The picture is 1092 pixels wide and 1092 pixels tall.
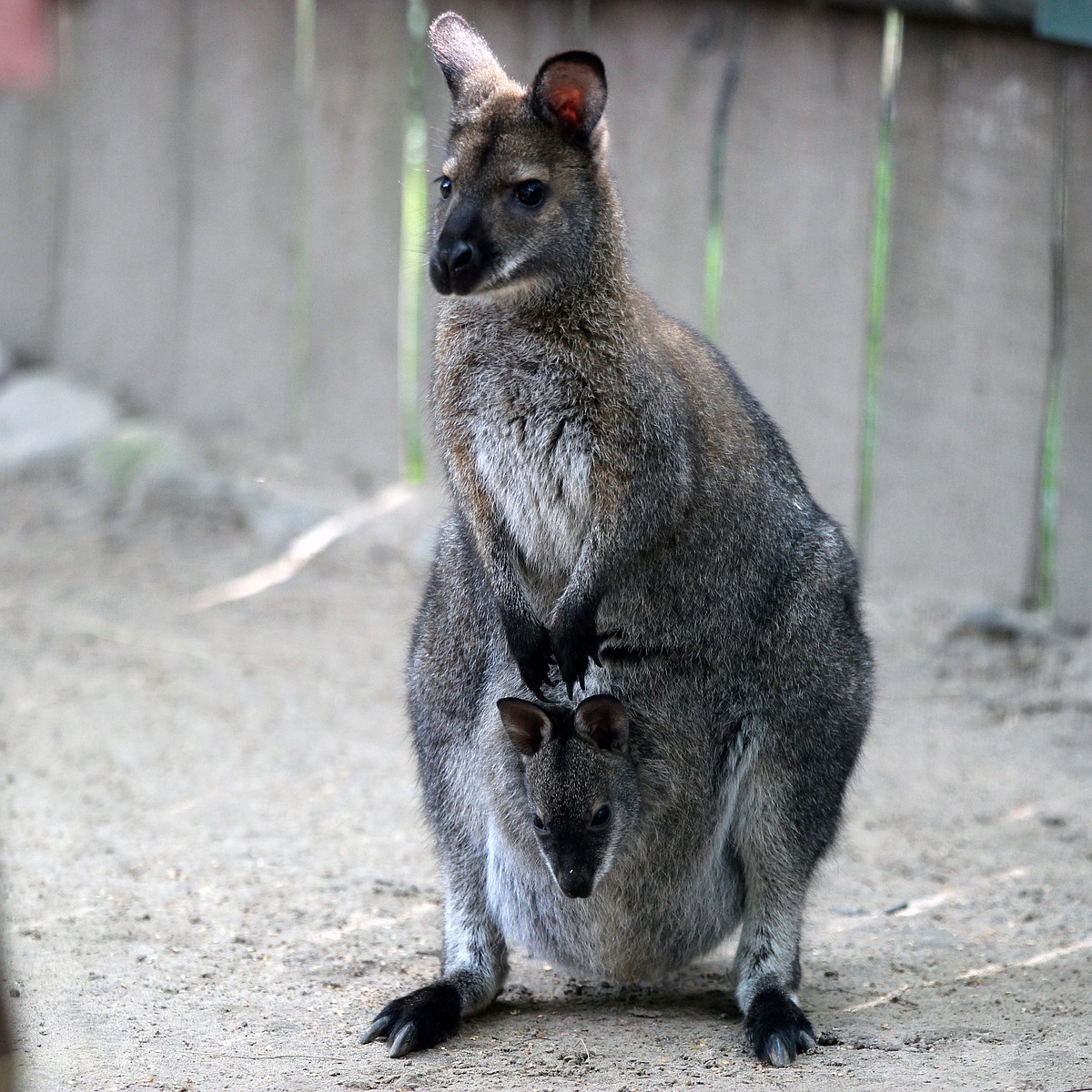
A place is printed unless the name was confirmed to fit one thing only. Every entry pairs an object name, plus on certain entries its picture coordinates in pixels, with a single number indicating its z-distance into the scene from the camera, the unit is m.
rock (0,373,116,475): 15.07
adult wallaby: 6.85
